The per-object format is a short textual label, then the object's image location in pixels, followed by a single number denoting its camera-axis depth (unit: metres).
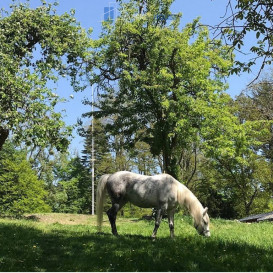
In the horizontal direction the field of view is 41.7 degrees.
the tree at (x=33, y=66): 15.67
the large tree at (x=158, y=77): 24.23
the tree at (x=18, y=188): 36.00
